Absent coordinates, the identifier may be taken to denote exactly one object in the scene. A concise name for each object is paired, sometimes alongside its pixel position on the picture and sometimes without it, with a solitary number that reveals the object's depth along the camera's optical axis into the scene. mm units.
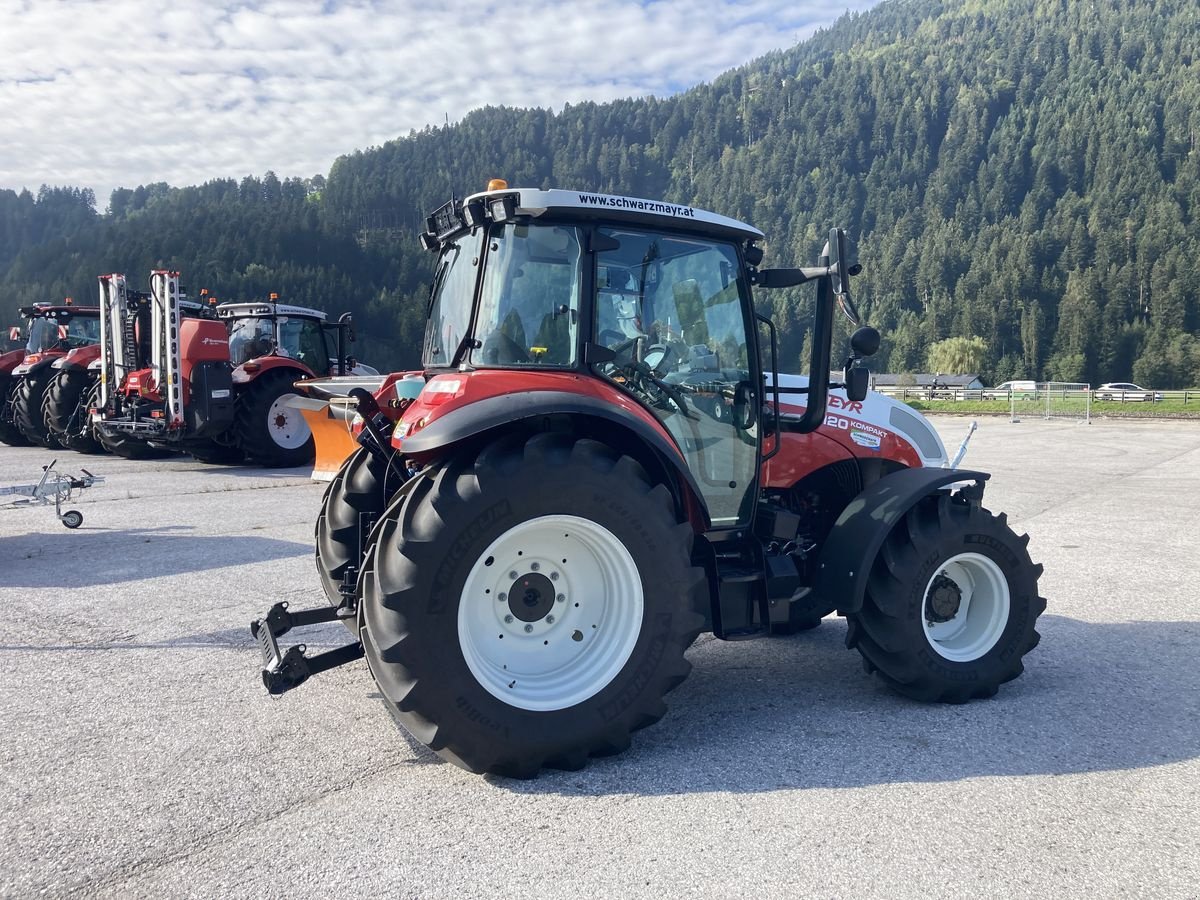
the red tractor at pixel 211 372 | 12930
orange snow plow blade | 10328
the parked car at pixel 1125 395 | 47088
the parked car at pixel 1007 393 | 38606
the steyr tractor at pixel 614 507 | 3301
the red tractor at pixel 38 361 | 16625
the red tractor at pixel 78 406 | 15297
